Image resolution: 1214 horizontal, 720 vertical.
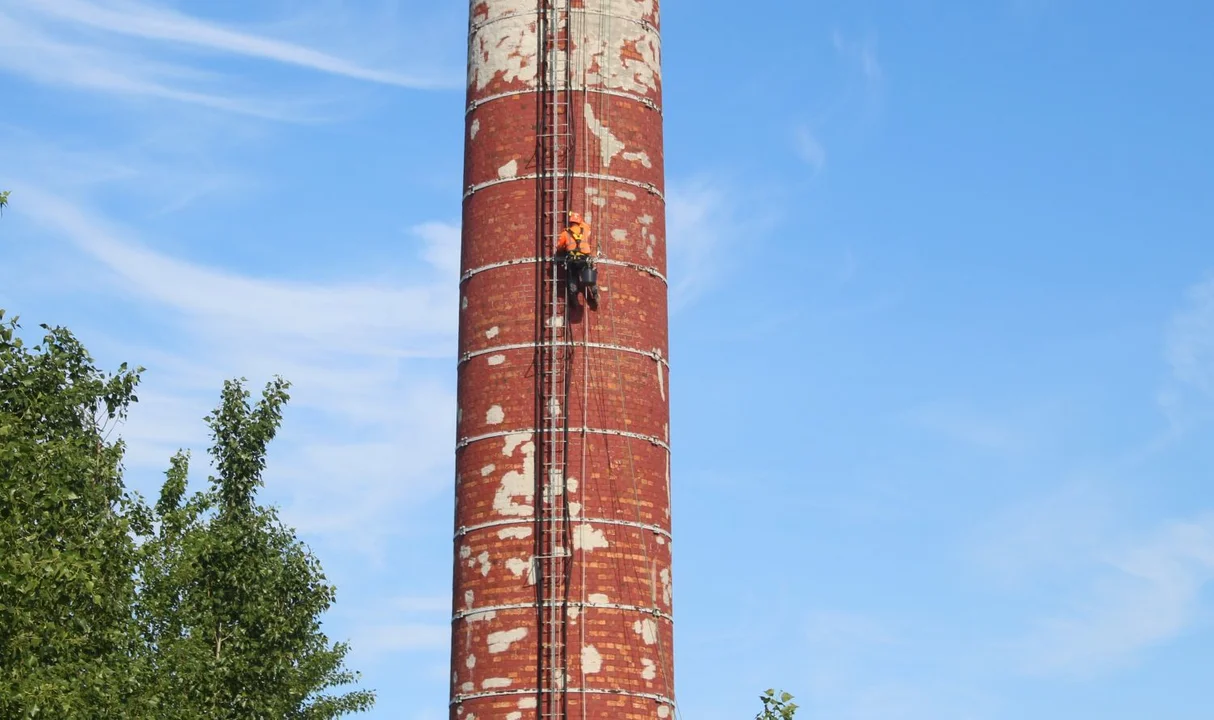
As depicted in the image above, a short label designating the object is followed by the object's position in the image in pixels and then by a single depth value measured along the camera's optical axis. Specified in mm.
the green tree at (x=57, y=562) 33438
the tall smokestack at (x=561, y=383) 34531
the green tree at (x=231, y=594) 43969
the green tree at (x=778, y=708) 36031
